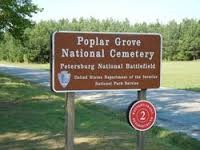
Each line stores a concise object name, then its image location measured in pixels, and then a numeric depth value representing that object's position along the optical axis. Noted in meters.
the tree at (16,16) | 23.45
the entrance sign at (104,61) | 6.72
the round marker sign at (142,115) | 7.13
